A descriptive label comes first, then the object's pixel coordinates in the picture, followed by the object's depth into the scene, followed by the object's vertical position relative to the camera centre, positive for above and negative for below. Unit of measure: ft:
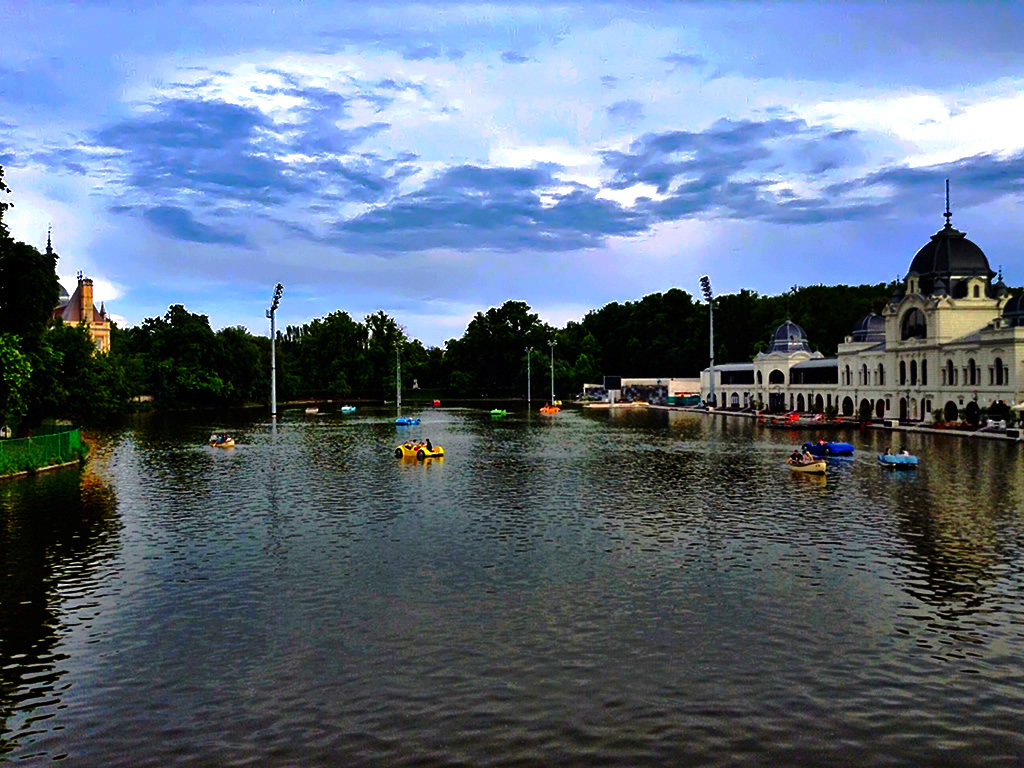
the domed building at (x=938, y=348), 282.36 +12.80
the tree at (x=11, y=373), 161.07 +6.08
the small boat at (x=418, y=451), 221.05 -14.14
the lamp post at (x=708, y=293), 451.12 +50.10
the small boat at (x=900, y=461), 189.57 -16.57
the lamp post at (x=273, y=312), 433.48 +43.12
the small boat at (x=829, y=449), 211.20 -15.30
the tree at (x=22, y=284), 170.50 +23.72
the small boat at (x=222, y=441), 258.57 -11.91
